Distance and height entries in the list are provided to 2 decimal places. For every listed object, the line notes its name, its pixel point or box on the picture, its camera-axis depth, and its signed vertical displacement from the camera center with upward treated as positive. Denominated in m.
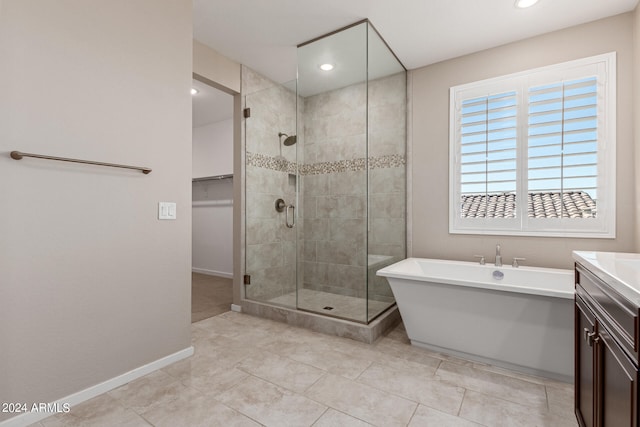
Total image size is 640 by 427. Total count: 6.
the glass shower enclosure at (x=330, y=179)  2.78 +0.34
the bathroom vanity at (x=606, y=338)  0.85 -0.43
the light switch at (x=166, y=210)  2.10 +0.01
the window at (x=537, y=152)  2.50 +0.53
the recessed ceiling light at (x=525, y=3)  2.32 +1.58
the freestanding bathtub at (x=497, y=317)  1.90 -0.71
